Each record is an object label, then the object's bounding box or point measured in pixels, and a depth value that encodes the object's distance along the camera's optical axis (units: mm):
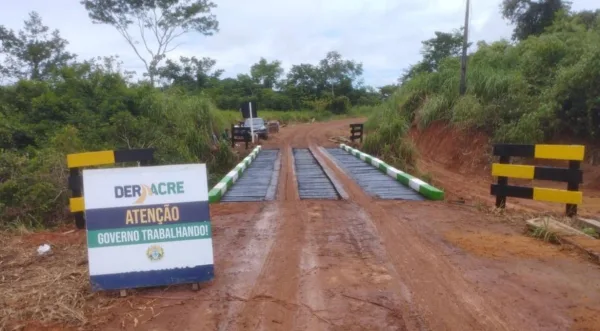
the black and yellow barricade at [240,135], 21178
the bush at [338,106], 52250
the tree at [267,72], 55469
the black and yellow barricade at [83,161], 6219
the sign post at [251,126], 23134
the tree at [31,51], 31891
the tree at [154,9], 33969
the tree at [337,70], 56844
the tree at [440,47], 42094
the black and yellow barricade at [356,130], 22769
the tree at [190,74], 43875
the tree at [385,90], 57906
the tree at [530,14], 28391
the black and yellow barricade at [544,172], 6476
